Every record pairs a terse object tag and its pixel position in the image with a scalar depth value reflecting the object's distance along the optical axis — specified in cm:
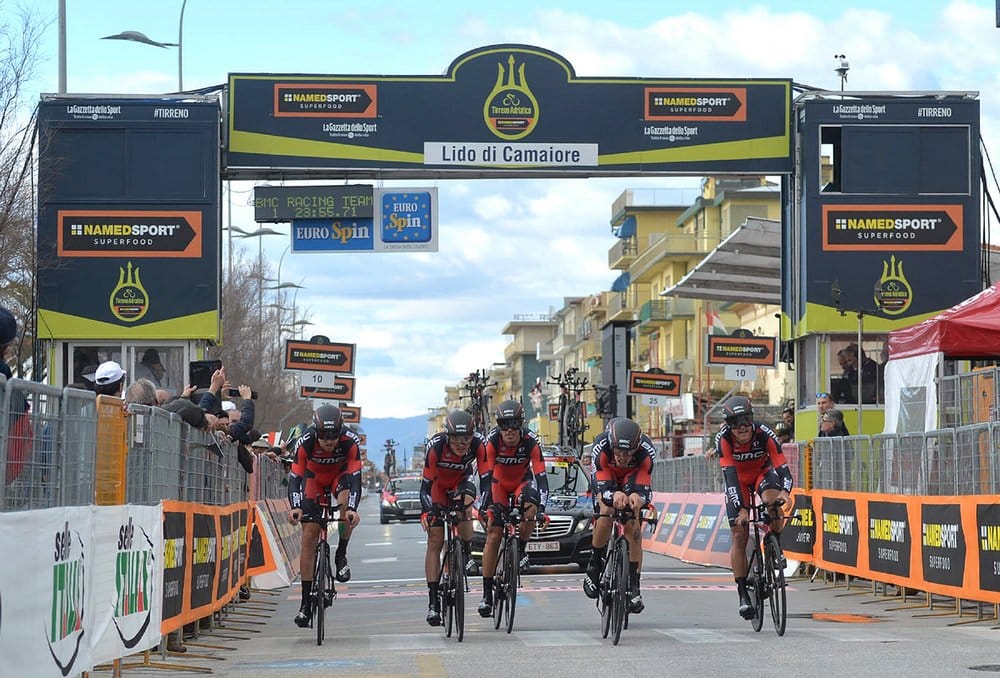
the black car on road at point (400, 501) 5841
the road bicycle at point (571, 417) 5644
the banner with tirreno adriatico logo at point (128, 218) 2628
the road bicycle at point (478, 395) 7594
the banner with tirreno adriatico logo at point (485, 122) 2717
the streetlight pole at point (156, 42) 3500
